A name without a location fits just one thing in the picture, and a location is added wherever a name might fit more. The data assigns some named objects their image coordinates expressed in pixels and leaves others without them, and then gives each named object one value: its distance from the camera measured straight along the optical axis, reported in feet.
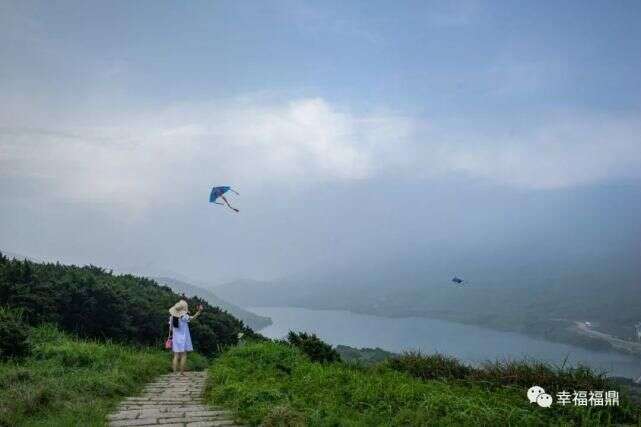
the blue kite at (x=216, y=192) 61.36
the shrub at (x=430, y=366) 39.40
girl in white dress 45.93
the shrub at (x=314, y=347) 48.26
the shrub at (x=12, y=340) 35.86
